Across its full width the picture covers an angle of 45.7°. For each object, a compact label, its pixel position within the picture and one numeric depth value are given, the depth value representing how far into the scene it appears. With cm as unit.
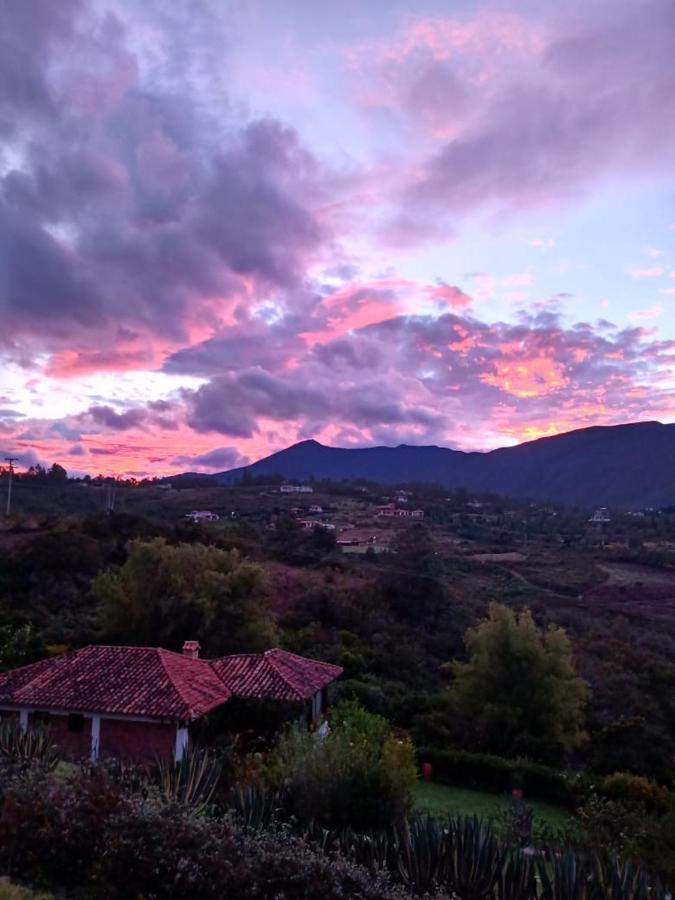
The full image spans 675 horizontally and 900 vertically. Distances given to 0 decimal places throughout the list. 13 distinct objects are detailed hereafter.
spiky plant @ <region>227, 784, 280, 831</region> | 934
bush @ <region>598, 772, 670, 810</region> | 1686
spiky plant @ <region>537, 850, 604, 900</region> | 766
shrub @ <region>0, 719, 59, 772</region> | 1062
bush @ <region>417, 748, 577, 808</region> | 1845
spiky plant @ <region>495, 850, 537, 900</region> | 796
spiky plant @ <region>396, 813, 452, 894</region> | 818
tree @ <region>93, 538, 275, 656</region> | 2609
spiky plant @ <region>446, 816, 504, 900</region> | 812
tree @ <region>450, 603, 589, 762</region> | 2177
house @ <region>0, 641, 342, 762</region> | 1675
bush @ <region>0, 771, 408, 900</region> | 703
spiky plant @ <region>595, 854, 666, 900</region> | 767
